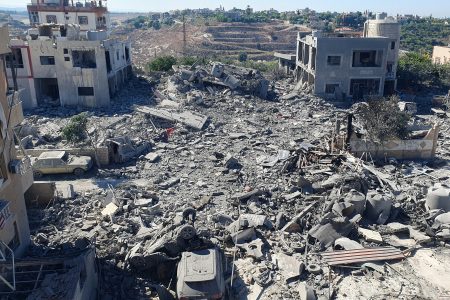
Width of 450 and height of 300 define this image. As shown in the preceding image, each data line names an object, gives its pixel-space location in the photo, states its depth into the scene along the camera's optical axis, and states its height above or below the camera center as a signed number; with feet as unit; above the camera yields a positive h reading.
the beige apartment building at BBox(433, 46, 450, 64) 174.13 -16.23
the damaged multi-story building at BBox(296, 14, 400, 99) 110.32 -11.92
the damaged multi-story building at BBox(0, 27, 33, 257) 38.06 -14.49
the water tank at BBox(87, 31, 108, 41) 109.29 -4.25
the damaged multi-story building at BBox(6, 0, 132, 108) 103.55 -11.38
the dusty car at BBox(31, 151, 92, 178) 64.39 -21.59
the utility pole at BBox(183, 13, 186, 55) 277.46 -16.28
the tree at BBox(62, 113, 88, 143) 72.38 -18.62
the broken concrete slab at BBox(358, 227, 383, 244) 44.50 -22.68
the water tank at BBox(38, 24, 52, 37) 109.40 -2.74
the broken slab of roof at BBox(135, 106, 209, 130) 87.81 -20.25
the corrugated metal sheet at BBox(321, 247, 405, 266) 40.68 -22.66
